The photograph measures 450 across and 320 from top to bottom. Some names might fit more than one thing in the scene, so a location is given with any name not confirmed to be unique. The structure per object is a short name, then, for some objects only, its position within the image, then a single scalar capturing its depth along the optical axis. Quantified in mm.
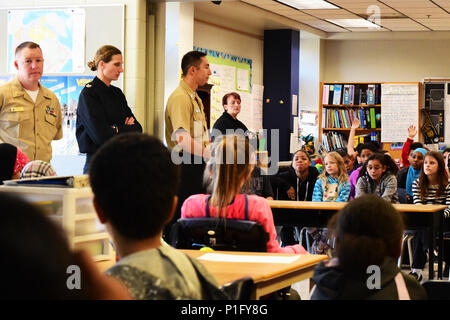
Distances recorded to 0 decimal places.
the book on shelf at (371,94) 11688
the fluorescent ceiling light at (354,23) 10297
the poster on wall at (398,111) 11547
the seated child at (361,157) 6546
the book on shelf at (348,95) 11781
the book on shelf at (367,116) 11680
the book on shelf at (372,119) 11641
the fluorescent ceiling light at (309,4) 8727
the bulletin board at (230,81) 9297
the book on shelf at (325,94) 11852
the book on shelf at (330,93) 11836
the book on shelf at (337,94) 11797
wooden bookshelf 11688
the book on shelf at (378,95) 11695
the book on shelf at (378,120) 11648
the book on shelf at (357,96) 11766
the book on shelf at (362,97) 11758
